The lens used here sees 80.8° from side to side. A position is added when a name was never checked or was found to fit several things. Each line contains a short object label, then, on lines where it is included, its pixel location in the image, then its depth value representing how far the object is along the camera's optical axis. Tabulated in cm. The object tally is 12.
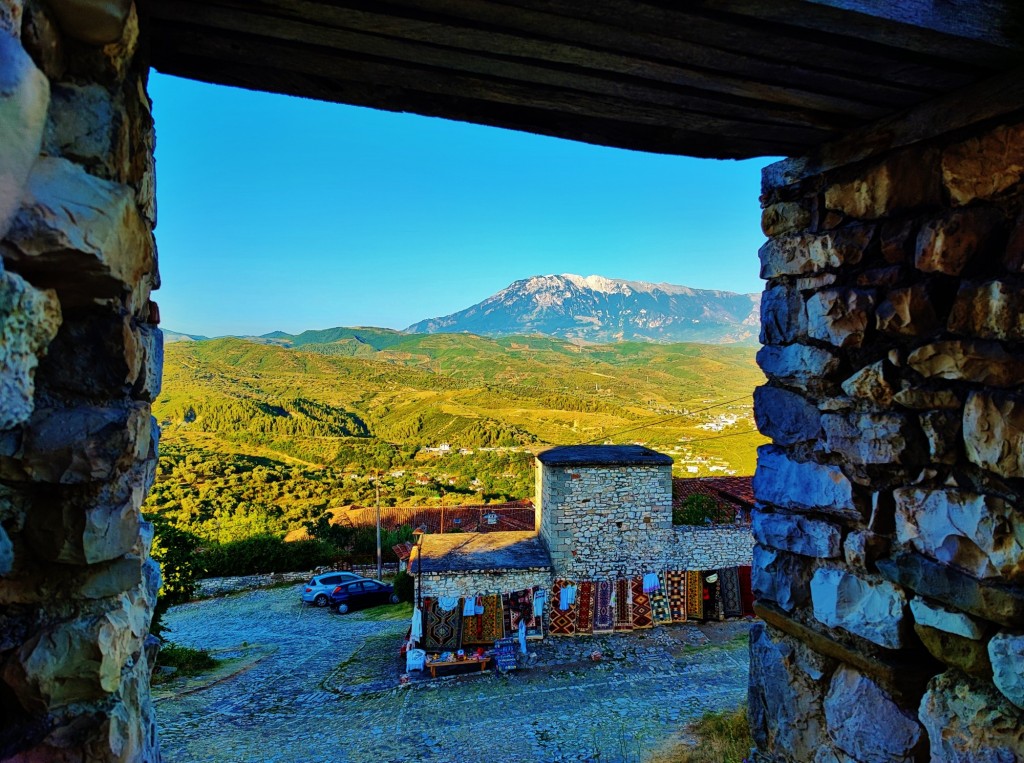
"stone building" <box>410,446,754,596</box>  1327
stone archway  149
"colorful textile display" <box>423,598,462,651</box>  1168
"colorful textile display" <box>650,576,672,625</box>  1308
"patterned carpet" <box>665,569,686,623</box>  1320
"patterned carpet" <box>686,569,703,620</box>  1326
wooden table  1068
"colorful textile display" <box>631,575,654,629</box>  1295
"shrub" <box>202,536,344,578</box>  2120
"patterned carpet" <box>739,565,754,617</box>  1360
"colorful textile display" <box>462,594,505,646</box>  1200
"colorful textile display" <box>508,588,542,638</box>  1237
